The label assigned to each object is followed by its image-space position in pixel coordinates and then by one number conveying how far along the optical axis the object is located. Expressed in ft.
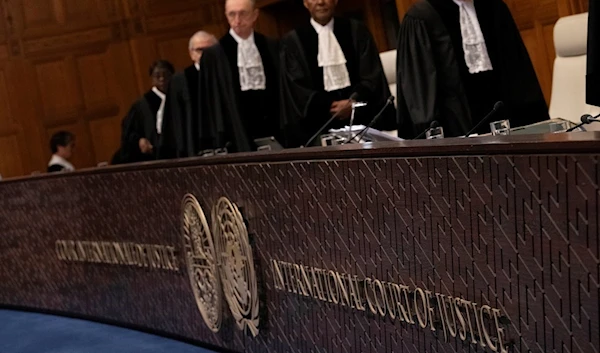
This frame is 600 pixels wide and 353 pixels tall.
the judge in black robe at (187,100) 29.37
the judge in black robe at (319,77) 23.79
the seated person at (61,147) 38.79
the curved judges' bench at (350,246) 9.57
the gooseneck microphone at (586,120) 11.69
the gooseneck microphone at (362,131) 16.05
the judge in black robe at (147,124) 35.06
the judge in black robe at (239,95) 26.16
